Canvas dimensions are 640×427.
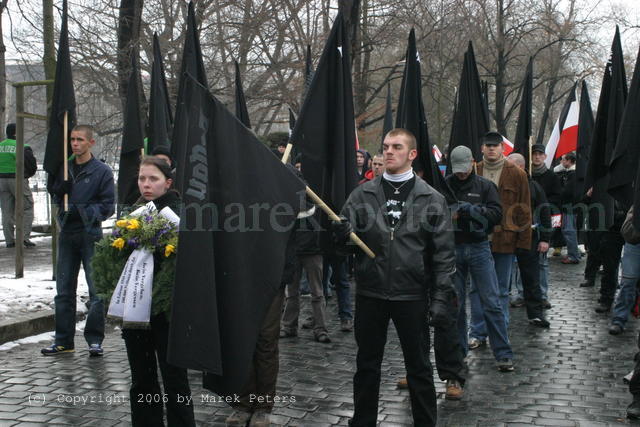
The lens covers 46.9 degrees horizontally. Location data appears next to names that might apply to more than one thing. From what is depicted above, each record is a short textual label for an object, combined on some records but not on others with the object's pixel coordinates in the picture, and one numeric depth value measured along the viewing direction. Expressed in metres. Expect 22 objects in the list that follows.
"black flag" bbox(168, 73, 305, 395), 4.09
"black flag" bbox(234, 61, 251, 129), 11.07
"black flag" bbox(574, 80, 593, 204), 13.11
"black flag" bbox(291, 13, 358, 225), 6.20
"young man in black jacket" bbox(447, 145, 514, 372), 6.88
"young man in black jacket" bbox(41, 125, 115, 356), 7.34
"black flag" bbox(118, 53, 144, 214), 9.06
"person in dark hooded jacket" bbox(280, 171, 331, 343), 8.26
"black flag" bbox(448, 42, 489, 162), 8.91
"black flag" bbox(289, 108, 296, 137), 13.76
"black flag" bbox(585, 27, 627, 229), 7.90
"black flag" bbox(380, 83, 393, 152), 15.35
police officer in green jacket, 15.03
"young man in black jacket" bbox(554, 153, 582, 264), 13.41
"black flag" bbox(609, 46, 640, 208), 6.14
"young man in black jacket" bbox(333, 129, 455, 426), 5.11
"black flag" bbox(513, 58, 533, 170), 10.62
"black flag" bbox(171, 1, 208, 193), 8.18
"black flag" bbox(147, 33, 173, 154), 9.57
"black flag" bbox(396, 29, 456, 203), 6.99
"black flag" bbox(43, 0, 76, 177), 8.13
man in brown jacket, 7.86
